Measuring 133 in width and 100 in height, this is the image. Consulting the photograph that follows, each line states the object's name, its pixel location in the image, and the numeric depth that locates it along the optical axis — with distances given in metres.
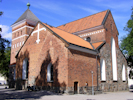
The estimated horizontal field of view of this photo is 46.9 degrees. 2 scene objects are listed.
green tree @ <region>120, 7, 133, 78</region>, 25.55
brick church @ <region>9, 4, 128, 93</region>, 18.95
